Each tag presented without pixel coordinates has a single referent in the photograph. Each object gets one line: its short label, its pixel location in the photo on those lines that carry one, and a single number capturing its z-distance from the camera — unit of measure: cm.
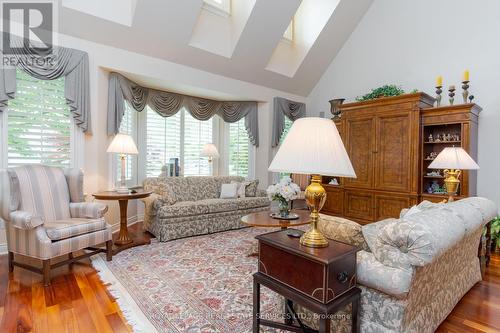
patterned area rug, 207
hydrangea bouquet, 321
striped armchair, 259
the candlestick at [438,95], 433
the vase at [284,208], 331
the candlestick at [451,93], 417
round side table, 346
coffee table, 301
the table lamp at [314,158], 143
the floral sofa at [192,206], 395
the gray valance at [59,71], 321
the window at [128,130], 460
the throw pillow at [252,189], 515
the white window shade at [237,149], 629
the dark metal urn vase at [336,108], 555
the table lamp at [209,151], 539
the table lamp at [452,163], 303
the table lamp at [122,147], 362
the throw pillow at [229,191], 496
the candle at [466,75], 402
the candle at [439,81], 426
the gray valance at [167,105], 420
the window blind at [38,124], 336
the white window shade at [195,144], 574
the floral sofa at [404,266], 149
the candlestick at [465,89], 403
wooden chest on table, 140
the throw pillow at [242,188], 506
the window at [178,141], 525
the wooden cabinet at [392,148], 410
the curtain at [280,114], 624
